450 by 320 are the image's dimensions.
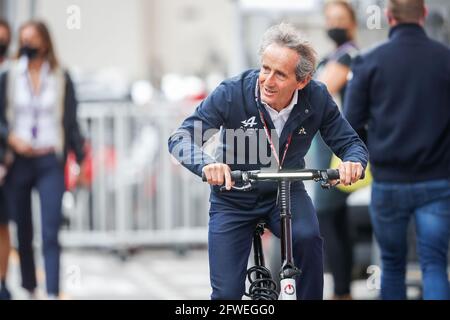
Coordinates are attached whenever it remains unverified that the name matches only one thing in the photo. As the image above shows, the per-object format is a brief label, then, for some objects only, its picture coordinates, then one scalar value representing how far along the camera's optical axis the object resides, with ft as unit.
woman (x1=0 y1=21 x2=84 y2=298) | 55.87
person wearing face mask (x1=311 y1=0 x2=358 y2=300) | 51.14
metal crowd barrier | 79.99
